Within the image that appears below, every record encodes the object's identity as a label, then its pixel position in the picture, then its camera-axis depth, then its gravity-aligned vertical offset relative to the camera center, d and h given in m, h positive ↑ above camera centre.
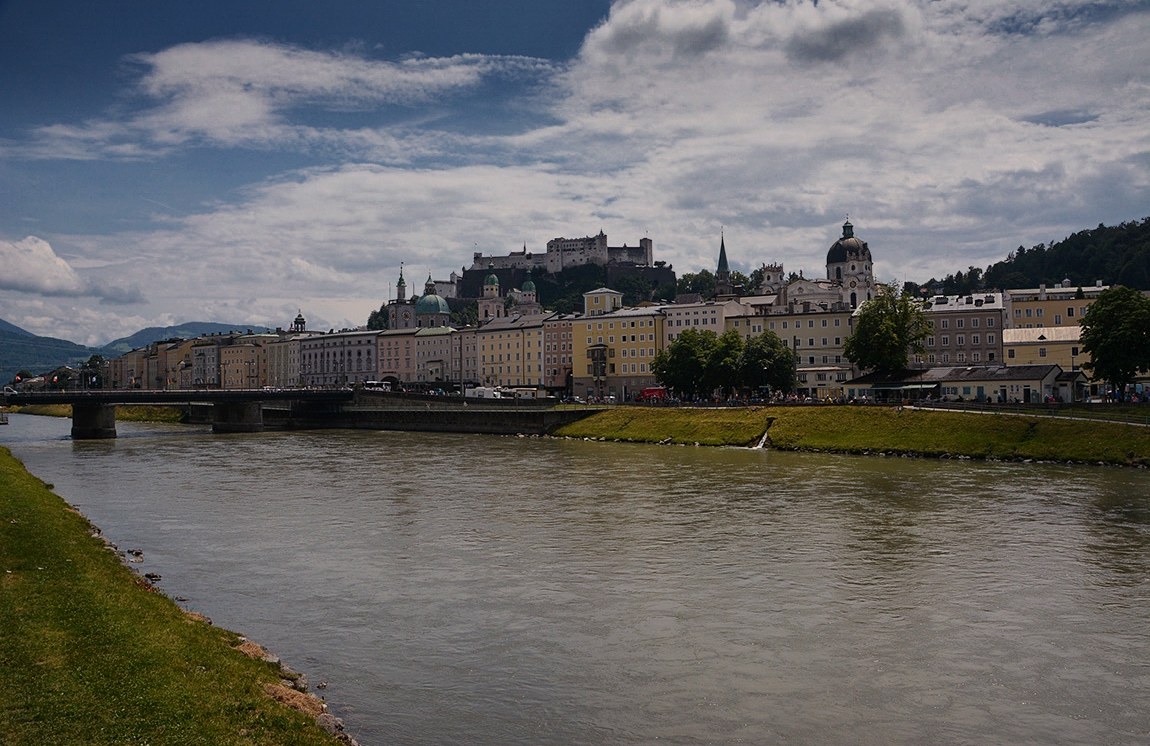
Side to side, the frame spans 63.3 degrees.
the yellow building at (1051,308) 106.56 +7.71
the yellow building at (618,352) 120.56 +3.94
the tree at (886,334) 82.56 +3.84
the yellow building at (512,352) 138.75 +4.90
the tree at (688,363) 93.97 +1.76
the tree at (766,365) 88.50 +1.33
